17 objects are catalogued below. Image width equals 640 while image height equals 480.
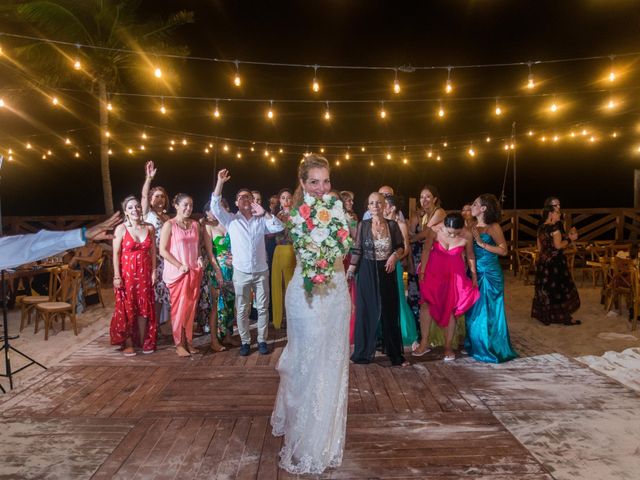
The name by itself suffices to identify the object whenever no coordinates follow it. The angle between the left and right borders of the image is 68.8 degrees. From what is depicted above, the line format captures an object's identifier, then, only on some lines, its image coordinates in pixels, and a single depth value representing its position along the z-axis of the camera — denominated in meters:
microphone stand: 4.13
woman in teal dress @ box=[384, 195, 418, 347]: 5.42
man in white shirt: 5.03
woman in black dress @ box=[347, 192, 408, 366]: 4.81
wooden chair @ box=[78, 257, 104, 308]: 7.75
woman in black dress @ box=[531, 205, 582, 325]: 6.69
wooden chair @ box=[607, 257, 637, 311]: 6.60
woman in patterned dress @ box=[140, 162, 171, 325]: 5.91
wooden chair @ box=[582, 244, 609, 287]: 9.52
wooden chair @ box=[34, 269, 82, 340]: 5.86
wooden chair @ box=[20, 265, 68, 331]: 6.42
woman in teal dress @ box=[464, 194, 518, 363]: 4.95
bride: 2.84
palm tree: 10.34
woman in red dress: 5.20
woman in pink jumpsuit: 5.14
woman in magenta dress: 5.00
